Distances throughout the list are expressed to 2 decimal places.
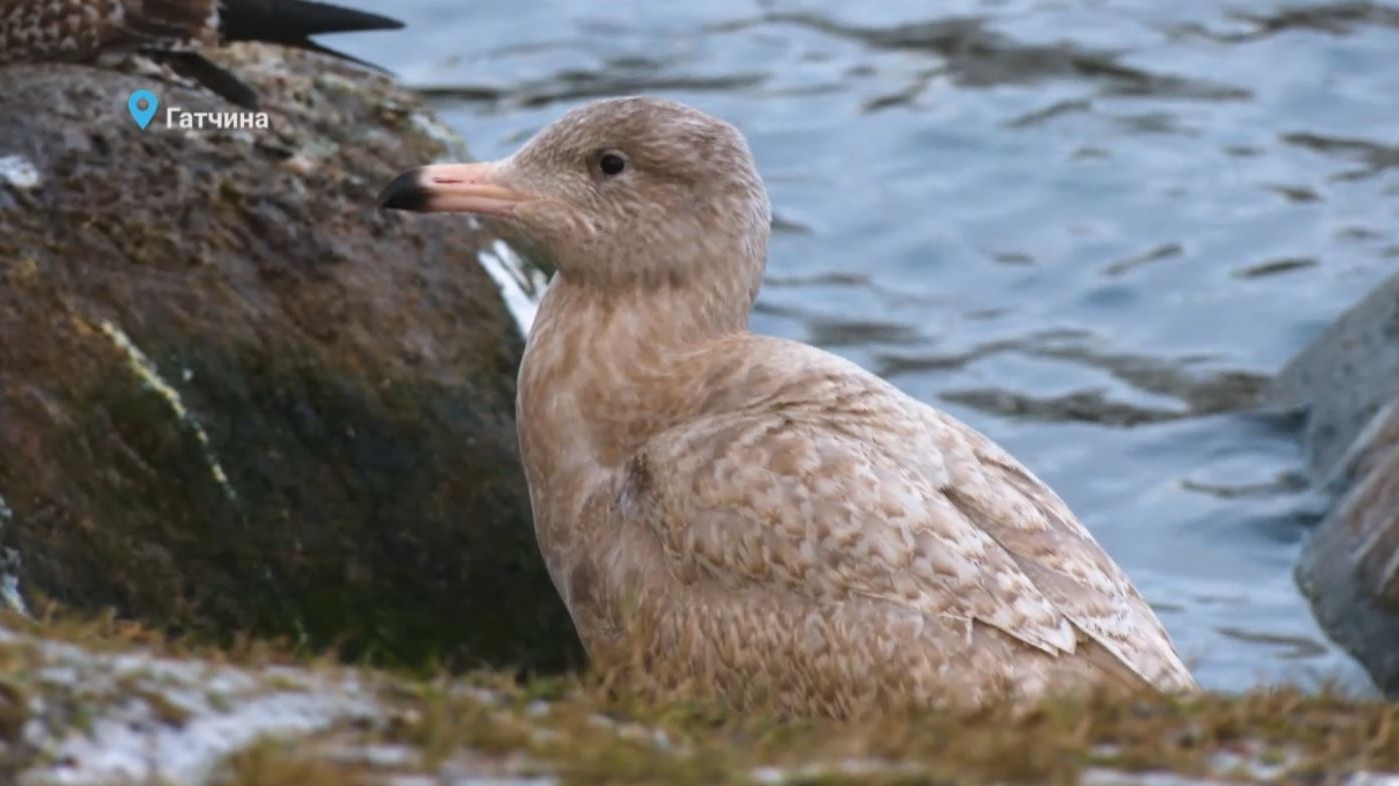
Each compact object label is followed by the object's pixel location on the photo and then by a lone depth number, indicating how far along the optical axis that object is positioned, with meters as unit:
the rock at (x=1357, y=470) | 19.52
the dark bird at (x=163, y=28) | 17.09
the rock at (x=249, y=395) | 14.91
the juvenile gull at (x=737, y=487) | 11.92
